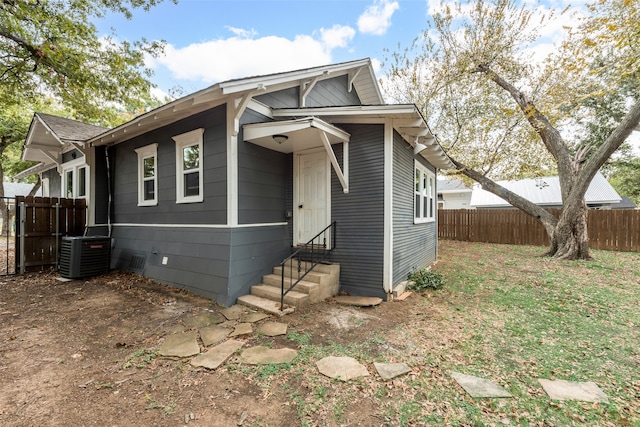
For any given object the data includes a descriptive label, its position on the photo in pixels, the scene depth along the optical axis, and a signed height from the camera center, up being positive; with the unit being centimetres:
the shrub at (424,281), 549 -140
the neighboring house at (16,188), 2697 +261
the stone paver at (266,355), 285 -155
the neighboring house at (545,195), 1481 +118
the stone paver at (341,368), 260 -155
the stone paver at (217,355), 280 -156
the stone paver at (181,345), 302 -155
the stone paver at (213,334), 332 -156
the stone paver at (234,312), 407 -153
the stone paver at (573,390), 229 -156
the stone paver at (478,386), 234 -156
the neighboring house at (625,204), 1855 +69
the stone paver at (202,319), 379 -155
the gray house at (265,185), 458 +56
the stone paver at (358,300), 457 -151
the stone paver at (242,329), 351 -154
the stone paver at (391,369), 260 -155
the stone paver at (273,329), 349 -154
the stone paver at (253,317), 391 -153
